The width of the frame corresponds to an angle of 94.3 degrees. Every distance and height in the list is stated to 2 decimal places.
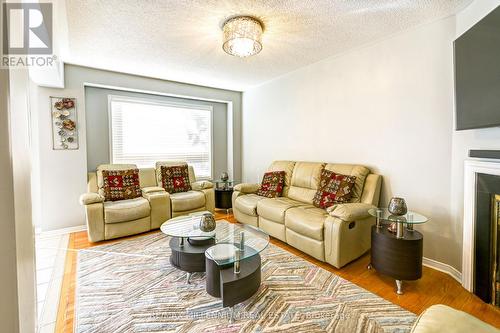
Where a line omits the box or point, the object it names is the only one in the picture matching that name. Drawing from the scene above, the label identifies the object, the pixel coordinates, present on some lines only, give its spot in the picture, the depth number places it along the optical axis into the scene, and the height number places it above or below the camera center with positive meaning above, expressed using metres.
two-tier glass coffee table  1.68 -0.80
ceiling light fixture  2.15 +1.19
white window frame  3.86 +1.06
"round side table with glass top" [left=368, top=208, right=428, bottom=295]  1.93 -0.78
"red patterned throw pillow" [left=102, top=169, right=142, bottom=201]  3.27 -0.33
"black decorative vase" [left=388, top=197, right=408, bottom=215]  2.07 -0.44
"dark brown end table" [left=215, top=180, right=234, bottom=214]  4.29 -0.69
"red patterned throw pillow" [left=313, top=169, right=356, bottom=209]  2.68 -0.37
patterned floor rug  1.60 -1.13
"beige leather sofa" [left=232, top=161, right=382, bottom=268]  2.29 -0.63
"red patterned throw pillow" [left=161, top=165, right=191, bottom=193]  3.86 -0.30
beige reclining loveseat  2.94 -0.63
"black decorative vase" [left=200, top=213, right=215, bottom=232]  2.15 -0.59
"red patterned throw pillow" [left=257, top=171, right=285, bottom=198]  3.50 -0.39
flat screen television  1.58 +0.61
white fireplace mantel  1.90 -0.53
